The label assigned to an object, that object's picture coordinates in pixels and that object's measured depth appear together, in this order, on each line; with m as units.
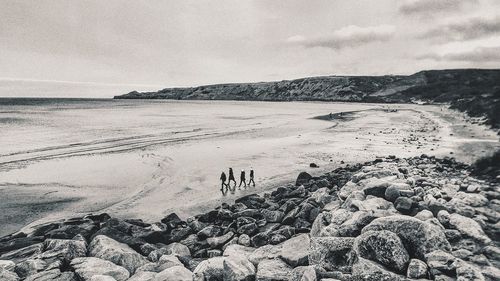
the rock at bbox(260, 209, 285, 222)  10.66
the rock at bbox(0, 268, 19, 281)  6.79
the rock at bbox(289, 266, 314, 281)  5.52
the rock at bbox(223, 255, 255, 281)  6.15
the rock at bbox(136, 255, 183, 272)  7.23
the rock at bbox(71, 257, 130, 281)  6.79
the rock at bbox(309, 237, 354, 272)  6.24
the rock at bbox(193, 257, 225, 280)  6.38
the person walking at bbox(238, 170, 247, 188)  17.64
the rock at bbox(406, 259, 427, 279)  5.41
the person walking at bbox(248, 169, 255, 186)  17.71
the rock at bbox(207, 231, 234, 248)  9.16
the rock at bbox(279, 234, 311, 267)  6.84
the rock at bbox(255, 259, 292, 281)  6.13
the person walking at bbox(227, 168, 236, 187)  17.34
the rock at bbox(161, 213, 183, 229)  11.77
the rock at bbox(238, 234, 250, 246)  8.93
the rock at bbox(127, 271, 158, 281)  6.59
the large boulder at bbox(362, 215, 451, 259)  6.06
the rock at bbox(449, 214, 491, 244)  6.72
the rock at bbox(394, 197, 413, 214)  8.32
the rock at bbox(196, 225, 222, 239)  10.10
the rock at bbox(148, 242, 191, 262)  8.24
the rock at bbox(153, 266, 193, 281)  6.39
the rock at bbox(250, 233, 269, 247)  8.69
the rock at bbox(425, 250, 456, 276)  5.51
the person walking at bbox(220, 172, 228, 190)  16.73
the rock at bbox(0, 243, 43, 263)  8.88
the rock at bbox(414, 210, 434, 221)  7.59
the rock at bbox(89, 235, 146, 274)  7.63
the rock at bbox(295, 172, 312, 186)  16.45
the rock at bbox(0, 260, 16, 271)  7.24
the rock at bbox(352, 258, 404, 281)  5.30
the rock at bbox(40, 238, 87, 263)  7.80
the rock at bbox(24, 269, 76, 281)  6.66
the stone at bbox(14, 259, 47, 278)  7.18
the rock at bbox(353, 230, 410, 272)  5.65
